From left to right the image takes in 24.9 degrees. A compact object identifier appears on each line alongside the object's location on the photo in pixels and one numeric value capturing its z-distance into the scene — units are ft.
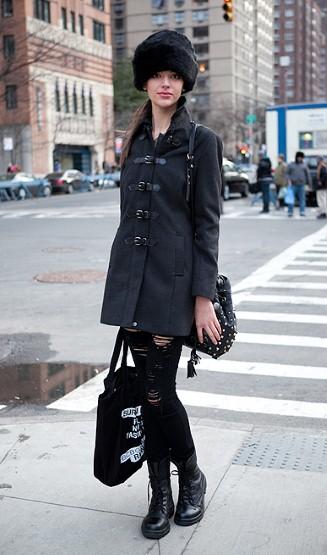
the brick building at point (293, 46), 561.43
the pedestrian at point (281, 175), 78.95
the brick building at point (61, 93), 184.34
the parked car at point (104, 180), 163.84
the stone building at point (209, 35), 381.60
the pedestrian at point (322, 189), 66.59
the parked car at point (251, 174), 127.91
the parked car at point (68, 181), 144.25
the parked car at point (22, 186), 123.54
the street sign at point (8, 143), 146.82
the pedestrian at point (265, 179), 75.10
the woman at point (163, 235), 10.13
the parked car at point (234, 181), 102.63
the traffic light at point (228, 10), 68.39
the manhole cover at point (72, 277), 36.29
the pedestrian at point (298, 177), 70.95
